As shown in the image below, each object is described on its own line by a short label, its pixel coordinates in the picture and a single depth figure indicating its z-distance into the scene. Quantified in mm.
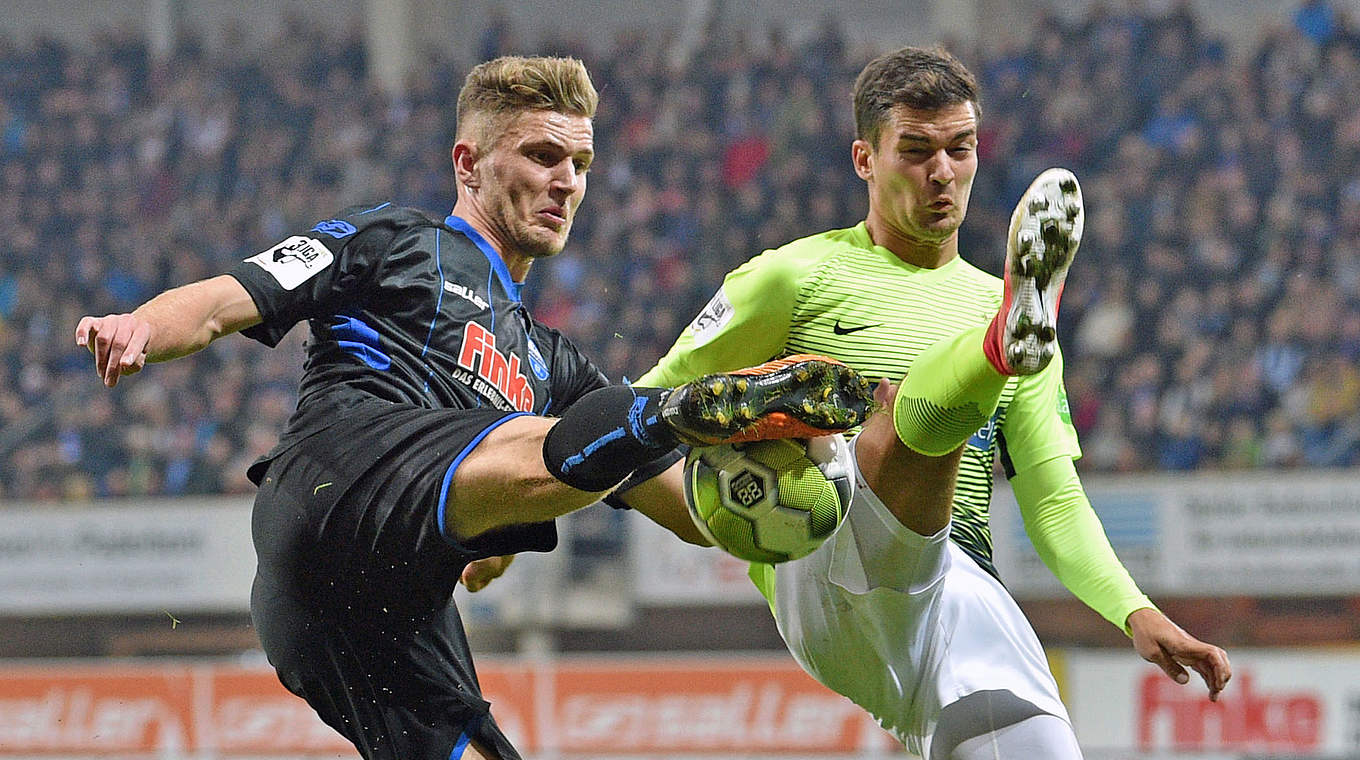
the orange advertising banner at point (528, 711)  19203
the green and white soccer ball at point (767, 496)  6004
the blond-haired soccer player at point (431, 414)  6059
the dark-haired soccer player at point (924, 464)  6914
